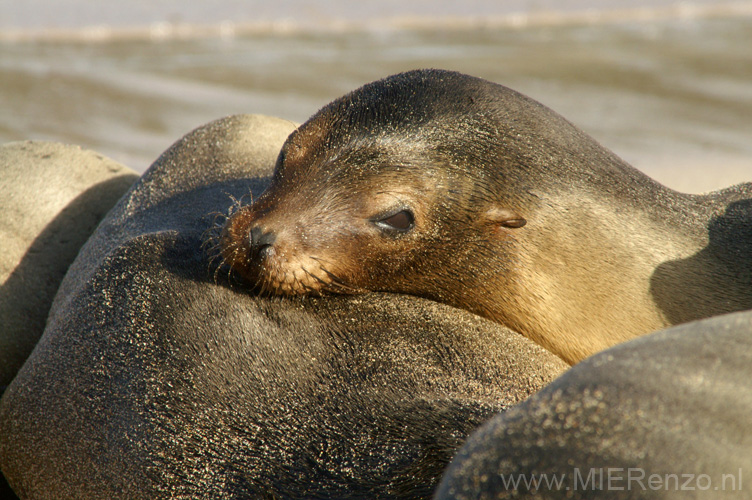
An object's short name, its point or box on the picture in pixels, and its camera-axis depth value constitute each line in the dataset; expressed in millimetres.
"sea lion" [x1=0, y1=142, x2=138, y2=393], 7844
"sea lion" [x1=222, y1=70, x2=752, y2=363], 6102
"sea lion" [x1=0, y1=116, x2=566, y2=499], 4766
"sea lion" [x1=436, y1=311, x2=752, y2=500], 2988
